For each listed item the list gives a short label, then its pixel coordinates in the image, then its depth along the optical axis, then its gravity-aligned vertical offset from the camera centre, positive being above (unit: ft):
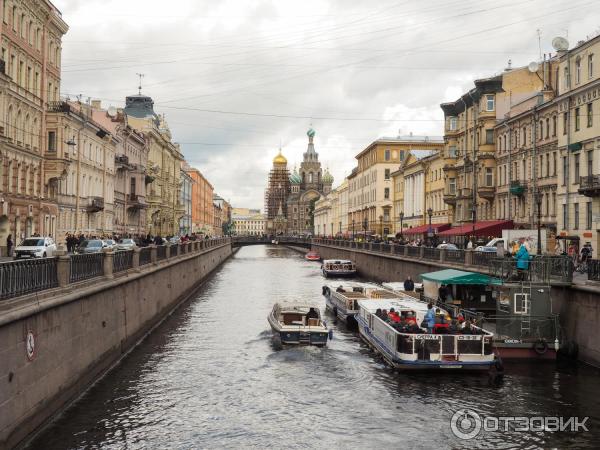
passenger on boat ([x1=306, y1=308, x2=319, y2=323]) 99.81 -10.31
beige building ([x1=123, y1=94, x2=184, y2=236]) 315.23 +32.89
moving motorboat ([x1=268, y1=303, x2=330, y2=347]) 93.97 -11.55
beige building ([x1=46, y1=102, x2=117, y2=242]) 176.35 +17.89
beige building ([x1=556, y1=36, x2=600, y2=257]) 133.49 +19.19
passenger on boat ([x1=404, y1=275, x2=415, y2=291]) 131.93 -8.12
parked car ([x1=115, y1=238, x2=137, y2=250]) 164.15 -1.37
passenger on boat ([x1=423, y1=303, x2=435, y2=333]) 80.12 -8.82
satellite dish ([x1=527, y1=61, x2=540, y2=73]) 167.94 +40.36
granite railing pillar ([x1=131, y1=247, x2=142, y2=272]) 104.73 -3.25
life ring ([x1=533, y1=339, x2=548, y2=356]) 83.76 -12.03
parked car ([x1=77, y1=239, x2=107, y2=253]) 129.05 -1.89
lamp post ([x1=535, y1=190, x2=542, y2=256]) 105.40 +5.92
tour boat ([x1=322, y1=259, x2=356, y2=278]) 235.20 -9.53
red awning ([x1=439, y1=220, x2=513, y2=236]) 180.65 +3.25
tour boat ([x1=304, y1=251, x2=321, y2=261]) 366.22 -9.11
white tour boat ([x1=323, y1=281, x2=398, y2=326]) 119.65 -9.89
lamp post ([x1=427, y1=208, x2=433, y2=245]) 202.16 +1.02
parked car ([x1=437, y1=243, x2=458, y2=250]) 154.91 -1.22
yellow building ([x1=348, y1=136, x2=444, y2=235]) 378.94 +34.29
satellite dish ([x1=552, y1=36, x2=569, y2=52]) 146.72 +39.87
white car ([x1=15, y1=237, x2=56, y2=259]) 116.66 -2.11
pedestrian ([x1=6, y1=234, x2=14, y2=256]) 132.46 -2.05
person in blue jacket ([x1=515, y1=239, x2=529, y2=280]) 90.68 -2.34
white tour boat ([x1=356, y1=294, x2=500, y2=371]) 76.95 -11.70
